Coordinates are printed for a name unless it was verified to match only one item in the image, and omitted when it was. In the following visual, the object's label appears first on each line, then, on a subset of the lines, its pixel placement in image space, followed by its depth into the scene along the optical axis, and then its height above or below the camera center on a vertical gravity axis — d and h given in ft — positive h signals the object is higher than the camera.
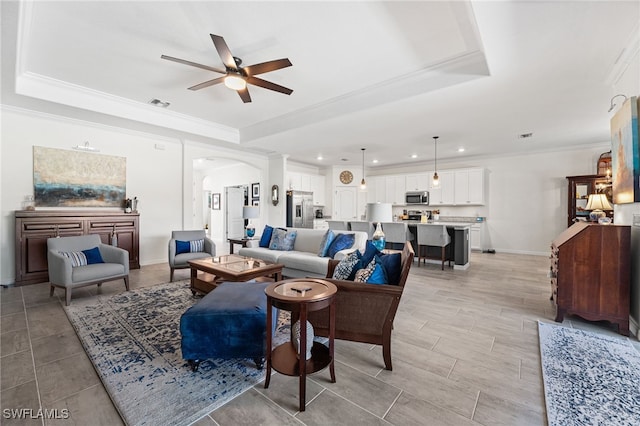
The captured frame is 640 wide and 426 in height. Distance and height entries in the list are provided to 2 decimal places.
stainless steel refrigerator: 26.91 +0.23
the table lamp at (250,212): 20.67 -0.06
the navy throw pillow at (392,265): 7.20 -1.45
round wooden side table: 5.32 -2.29
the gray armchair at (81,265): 10.69 -2.35
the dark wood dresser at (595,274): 8.74 -2.07
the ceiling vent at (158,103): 14.58 +5.90
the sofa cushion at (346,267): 7.83 -1.62
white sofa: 13.24 -2.32
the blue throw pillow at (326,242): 14.08 -1.60
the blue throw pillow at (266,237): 16.99 -1.63
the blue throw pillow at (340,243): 13.60 -1.61
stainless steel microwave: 27.43 +1.47
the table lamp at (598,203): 12.74 +0.42
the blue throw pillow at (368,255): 7.80 -1.28
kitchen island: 17.87 -2.19
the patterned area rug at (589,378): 5.23 -3.86
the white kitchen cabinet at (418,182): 27.50 +3.06
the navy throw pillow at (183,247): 14.85 -1.96
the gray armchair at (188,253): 14.11 -2.21
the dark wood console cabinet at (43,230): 13.33 -1.02
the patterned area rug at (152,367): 5.33 -3.77
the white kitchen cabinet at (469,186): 24.41 +2.31
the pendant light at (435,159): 19.69 +5.11
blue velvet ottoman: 6.41 -2.89
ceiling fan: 8.77 +5.01
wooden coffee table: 10.64 -2.41
